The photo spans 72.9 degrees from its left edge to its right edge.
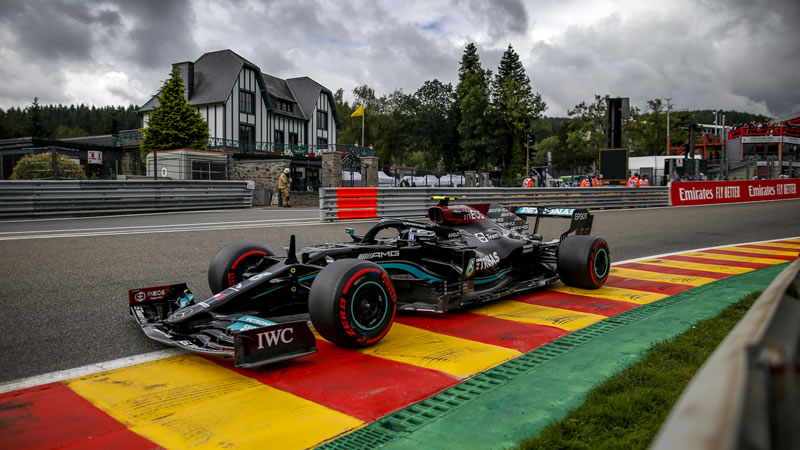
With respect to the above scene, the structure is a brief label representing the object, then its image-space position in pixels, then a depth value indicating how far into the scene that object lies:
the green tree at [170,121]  30.00
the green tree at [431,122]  76.38
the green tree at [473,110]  64.50
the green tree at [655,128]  79.25
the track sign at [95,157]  38.80
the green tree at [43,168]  20.14
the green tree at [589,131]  70.31
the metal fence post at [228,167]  23.68
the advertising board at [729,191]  23.93
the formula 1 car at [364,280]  3.83
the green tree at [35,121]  79.12
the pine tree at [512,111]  61.56
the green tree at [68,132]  94.00
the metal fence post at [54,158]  15.95
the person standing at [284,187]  22.83
